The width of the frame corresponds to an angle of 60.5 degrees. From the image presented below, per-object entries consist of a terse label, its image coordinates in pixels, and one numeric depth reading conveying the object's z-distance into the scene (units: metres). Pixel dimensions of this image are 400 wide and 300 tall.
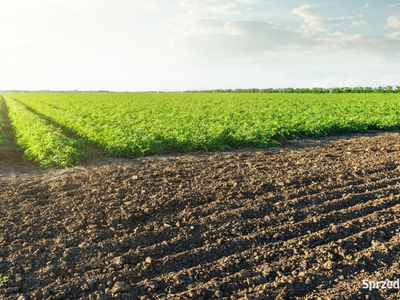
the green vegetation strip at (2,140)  12.85
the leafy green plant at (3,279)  4.41
